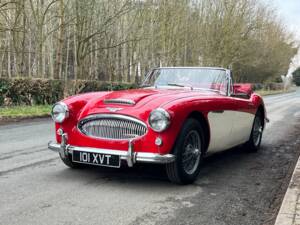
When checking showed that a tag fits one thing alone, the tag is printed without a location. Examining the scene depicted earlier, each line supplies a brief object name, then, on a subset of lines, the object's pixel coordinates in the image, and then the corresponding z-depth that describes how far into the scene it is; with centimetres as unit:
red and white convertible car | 452
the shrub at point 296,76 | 10834
